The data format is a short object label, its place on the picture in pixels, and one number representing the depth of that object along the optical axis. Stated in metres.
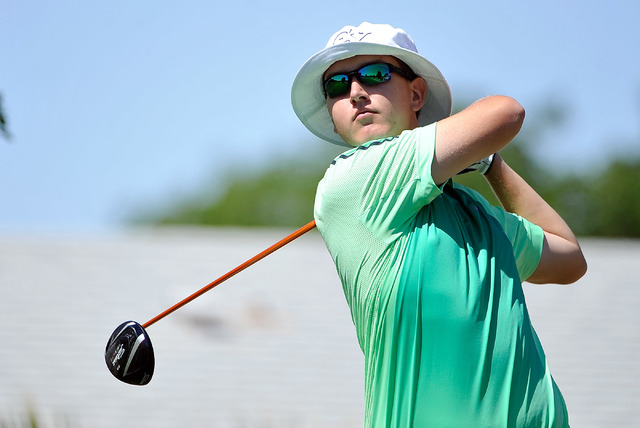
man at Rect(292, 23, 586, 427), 11.96
